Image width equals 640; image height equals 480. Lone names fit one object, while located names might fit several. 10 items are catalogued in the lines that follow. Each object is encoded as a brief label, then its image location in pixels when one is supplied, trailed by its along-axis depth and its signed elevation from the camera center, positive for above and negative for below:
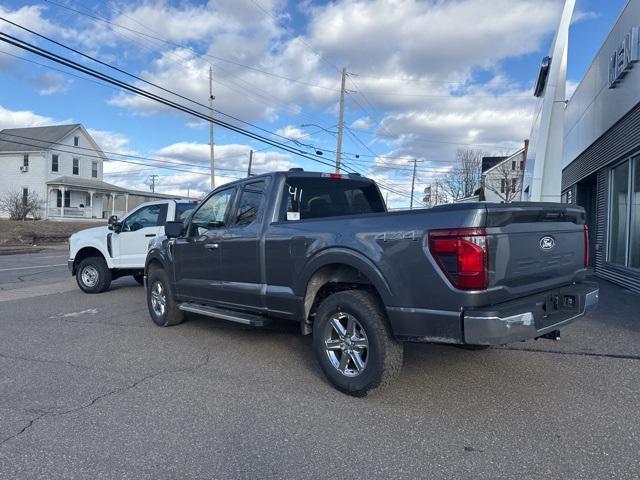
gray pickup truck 3.77 -0.36
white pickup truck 10.38 -0.45
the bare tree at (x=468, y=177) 62.42 +6.31
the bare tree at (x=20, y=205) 35.66 +1.17
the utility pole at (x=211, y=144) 35.34 +5.54
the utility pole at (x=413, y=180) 74.94 +6.75
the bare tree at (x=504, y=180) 47.94 +4.86
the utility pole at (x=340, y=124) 33.97 +6.75
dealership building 10.55 +2.00
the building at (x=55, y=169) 41.38 +4.34
